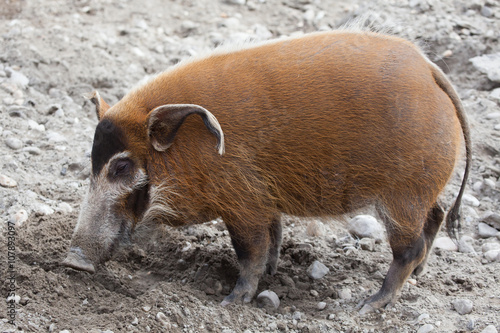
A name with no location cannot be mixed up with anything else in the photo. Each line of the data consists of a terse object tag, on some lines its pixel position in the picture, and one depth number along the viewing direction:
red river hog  7.56
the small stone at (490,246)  9.44
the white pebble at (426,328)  7.42
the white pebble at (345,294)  8.43
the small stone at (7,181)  9.78
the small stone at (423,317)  7.68
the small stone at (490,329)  7.11
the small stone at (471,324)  7.40
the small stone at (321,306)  8.16
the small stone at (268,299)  8.20
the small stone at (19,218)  8.98
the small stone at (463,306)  7.83
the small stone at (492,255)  9.15
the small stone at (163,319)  7.21
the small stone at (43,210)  9.33
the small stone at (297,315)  7.86
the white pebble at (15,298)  7.38
